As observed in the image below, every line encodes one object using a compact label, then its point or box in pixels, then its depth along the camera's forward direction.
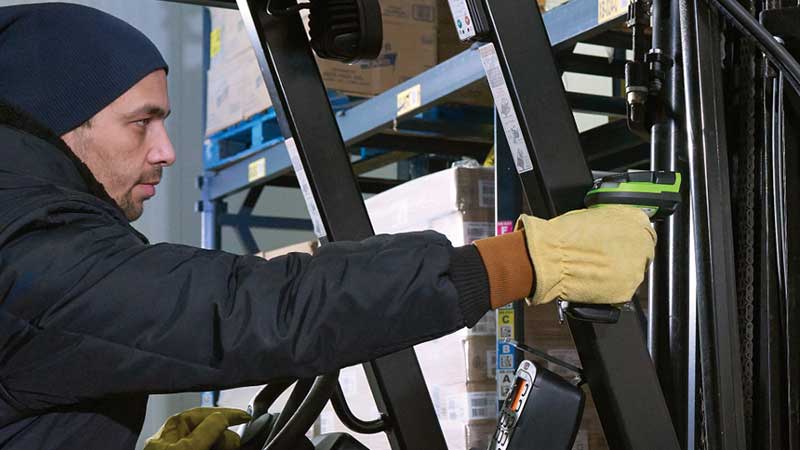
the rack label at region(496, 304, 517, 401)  3.01
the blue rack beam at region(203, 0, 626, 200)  2.95
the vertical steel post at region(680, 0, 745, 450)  1.74
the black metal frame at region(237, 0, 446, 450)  2.04
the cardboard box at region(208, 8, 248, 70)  5.29
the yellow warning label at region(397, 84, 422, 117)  3.86
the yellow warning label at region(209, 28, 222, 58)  5.65
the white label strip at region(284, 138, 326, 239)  2.11
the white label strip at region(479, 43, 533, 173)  1.59
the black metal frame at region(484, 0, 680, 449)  1.53
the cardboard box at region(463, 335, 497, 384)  3.10
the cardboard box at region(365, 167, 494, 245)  3.14
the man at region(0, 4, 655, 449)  1.40
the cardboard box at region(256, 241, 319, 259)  4.45
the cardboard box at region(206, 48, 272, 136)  5.11
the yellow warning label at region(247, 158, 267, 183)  5.32
